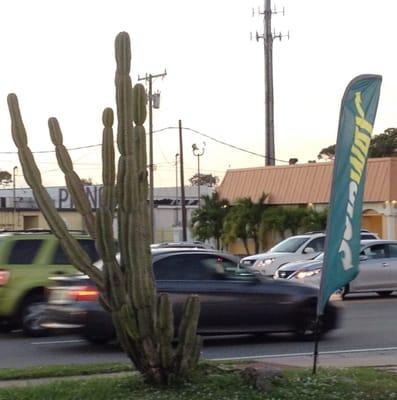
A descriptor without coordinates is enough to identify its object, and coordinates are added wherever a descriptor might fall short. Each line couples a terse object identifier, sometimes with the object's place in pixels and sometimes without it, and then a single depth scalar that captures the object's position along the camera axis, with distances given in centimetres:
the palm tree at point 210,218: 4916
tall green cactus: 912
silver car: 2394
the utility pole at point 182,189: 4975
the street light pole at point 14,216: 6778
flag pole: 1024
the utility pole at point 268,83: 5197
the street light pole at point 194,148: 5991
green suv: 1652
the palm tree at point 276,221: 4551
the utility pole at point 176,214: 7040
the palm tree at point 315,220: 4359
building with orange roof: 4244
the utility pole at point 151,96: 4959
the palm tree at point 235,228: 4712
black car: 1435
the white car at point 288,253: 2930
